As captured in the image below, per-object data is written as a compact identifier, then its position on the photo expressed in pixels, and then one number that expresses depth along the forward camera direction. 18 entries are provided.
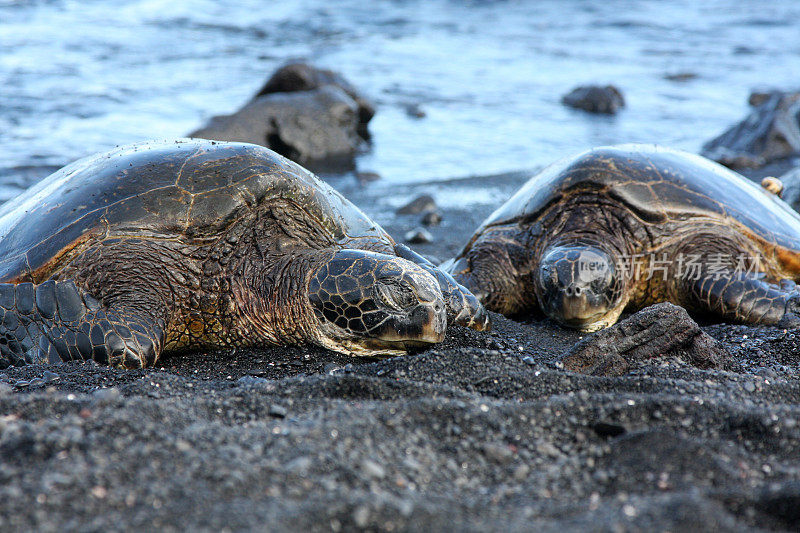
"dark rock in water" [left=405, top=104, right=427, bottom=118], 26.04
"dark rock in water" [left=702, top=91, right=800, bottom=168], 20.77
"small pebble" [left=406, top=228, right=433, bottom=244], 14.69
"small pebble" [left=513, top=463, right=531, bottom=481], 4.46
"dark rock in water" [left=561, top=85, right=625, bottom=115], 27.09
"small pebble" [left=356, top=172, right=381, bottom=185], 19.27
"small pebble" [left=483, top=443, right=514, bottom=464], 4.68
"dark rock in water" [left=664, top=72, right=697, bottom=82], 33.44
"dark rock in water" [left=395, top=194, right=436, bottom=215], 16.52
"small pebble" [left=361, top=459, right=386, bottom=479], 4.17
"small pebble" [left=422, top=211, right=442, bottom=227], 15.96
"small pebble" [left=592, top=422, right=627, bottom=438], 4.92
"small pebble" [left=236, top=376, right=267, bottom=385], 6.73
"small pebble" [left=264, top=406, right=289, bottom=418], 5.31
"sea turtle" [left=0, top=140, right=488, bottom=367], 7.16
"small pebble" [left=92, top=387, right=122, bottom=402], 4.93
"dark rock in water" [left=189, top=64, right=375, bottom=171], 20.05
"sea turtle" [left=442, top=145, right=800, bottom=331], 9.86
